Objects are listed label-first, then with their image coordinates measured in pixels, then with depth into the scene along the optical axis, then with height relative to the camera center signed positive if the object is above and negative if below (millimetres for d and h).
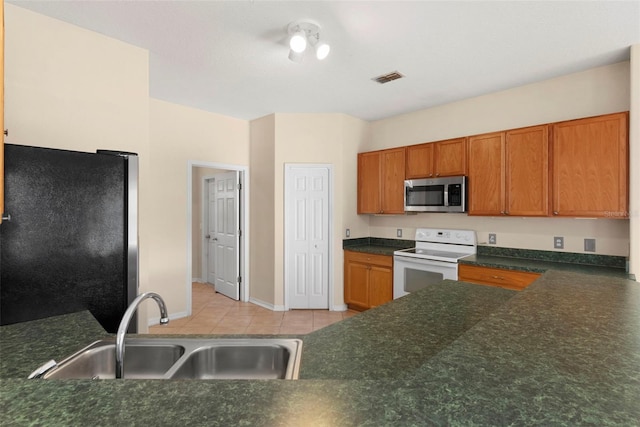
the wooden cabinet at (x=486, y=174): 3182 +436
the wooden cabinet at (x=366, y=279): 3823 -821
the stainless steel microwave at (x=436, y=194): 3416 +248
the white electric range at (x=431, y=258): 3318 -471
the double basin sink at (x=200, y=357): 1144 -536
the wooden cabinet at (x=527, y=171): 2898 +425
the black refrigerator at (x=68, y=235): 1430 -84
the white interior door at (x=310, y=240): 4254 -327
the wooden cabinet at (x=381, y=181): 4008 +469
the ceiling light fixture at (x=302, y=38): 2168 +1322
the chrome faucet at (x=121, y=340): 999 -400
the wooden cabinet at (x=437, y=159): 3477 +675
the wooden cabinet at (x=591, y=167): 2513 +409
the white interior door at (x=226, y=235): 4691 -291
